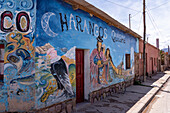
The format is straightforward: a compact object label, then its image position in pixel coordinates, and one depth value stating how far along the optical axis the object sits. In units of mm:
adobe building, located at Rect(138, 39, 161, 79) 13742
